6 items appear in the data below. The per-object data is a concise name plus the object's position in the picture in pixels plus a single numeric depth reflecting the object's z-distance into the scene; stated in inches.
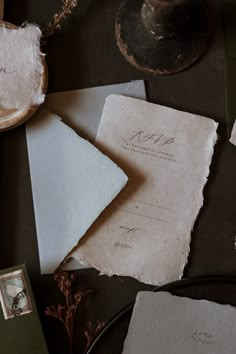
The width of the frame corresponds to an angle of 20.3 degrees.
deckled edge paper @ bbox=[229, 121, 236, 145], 31.5
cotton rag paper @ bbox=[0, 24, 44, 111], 31.2
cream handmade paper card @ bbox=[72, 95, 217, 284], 31.3
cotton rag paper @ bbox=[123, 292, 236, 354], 30.2
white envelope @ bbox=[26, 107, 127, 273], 31.3
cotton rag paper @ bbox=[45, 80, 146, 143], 32.0
